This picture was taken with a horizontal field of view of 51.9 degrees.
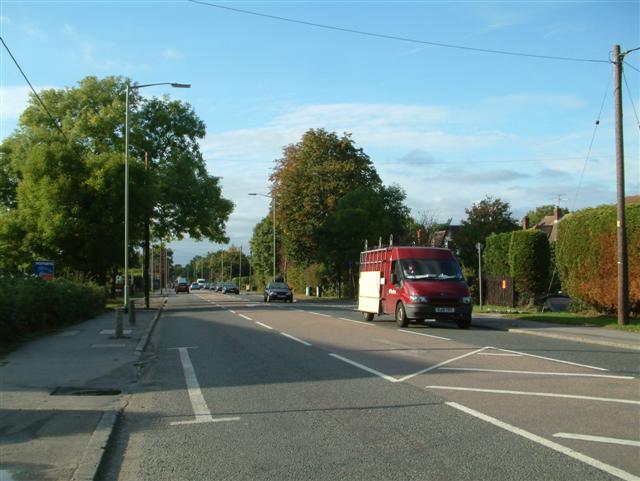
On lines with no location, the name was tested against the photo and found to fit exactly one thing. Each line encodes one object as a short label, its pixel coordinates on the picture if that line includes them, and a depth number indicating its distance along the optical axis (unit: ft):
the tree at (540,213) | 381.56
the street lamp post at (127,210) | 92.63
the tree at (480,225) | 158.81
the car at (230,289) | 253.65
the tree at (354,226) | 173.17
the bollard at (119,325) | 59.09
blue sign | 84.12
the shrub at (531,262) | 99.45
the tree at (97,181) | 109.40
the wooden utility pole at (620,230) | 65.05
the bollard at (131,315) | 75.77
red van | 66.64
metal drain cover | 31.30
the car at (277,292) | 153.58
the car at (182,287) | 280.90
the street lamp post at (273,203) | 196.85
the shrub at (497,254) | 109.81
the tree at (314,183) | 192.34
